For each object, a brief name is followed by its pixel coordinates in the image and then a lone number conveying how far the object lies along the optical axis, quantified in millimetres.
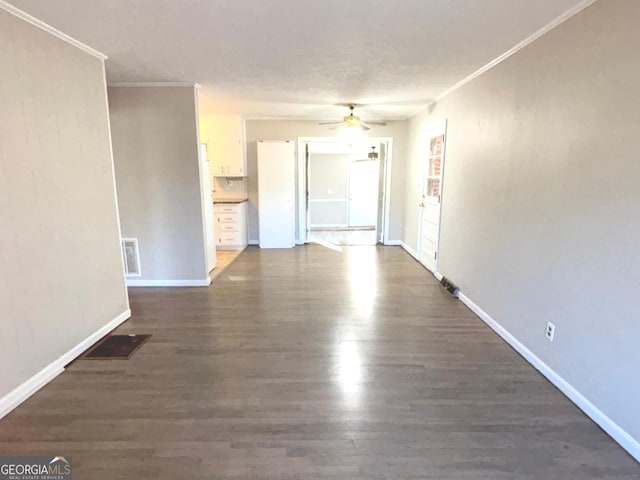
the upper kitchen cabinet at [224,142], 6344
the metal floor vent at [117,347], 2745
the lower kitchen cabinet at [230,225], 6289
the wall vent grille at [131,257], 4281
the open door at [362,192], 10125
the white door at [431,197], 4812
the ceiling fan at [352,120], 5186
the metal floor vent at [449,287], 4062
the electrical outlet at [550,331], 2398
